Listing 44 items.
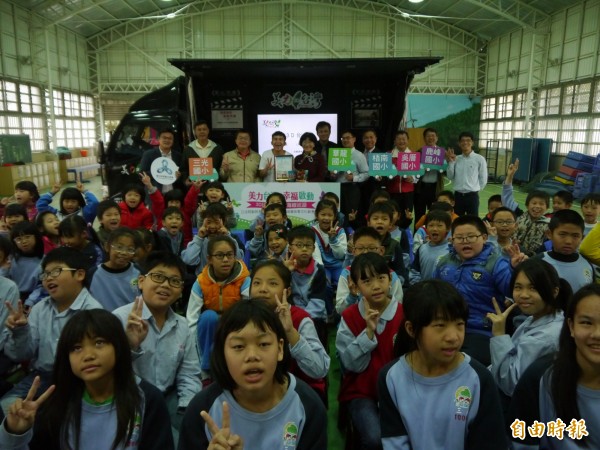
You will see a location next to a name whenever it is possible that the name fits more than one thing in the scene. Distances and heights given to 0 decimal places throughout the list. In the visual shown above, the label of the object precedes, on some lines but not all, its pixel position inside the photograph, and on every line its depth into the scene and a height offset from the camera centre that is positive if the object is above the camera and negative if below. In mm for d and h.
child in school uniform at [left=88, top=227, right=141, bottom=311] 3068 -800
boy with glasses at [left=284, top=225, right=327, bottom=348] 3352 -873
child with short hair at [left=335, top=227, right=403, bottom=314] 3004 -812
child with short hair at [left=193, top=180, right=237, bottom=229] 4871 -426
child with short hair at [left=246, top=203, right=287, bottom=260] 4324 -664
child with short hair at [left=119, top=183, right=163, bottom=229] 4758 -531
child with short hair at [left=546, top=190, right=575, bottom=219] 4805 -377
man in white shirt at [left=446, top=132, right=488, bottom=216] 6359 -141
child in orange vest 2973 -833
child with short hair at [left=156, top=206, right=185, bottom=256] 4445 -683
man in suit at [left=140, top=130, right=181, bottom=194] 6094 +98
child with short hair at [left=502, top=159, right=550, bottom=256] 4422 -604
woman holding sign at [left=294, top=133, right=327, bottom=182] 6125 -4
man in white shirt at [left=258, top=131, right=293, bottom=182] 5996 +58
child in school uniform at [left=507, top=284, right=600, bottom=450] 1654 -857
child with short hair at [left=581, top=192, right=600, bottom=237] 4380 -424
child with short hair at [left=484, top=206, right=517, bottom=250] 3834 -554
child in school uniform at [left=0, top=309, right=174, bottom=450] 1733 -951
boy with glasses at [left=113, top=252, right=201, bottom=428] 2301 -955
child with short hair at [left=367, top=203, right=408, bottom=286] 3838 -666
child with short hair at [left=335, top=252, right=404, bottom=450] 2350 -962
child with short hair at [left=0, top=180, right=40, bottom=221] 5152 -441
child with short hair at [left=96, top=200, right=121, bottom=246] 4078 -517
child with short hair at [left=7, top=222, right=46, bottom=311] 3611 -820
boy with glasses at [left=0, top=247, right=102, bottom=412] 2469 -864
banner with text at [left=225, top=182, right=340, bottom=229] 5426 -427
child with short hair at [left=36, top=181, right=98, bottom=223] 4676 -478
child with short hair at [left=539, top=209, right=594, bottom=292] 3057 -620
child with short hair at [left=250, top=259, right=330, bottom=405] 2205 -856
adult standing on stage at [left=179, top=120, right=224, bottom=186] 6141 +159
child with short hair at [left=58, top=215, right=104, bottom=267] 3830 -661
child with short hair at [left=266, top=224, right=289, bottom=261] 3857 -691
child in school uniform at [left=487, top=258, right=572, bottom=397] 2102 -788
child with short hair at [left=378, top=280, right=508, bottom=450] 1740 -909
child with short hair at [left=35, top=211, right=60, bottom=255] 4242 -657
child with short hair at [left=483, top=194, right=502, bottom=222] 5410 -458
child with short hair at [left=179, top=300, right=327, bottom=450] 1545 -850
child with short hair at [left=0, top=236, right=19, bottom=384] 2611 -870
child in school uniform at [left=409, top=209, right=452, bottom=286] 3844 -721
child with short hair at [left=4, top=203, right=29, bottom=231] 4320 -539
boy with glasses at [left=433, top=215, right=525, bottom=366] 3027 -748
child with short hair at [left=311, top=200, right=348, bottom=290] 4332 -765
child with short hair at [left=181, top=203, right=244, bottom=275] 3979 -690
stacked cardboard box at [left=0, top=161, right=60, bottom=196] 13492 -493
